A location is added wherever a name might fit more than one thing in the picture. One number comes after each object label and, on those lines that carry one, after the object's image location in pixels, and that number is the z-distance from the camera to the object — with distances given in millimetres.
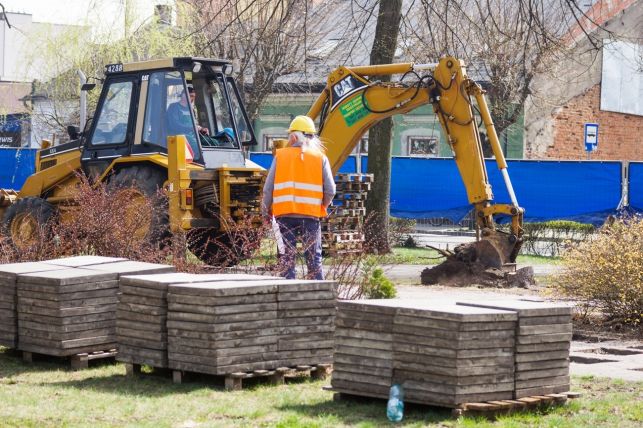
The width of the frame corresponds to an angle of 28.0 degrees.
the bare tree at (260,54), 34000
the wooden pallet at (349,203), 21812
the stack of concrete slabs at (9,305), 10773
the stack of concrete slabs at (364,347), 8602
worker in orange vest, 13062
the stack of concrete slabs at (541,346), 8633
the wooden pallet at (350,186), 21719
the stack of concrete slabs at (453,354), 8281
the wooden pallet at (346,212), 21480
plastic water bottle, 8258
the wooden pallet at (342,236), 20670
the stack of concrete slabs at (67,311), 10328
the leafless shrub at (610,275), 13047
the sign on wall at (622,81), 43188
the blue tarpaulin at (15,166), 35906
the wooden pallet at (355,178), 21594
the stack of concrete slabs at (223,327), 9234
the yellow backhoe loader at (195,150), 17141
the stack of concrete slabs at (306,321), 9594
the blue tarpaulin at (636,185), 29228
